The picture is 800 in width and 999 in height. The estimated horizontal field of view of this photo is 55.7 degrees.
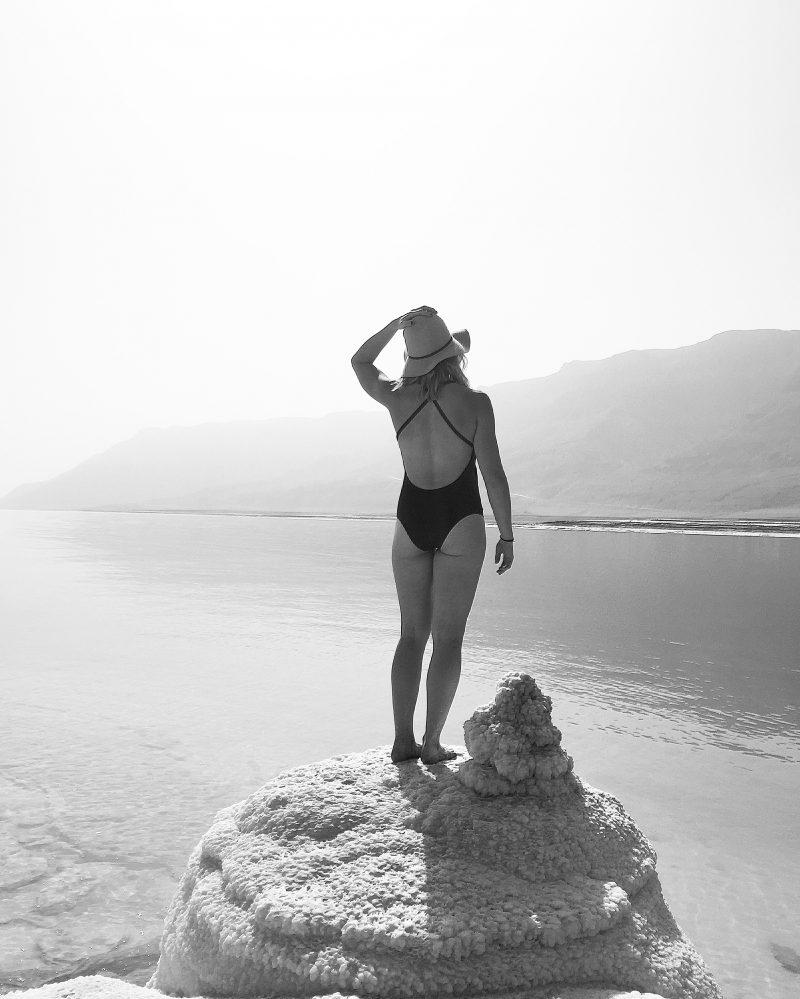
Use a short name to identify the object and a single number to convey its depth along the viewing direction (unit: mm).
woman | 3213
